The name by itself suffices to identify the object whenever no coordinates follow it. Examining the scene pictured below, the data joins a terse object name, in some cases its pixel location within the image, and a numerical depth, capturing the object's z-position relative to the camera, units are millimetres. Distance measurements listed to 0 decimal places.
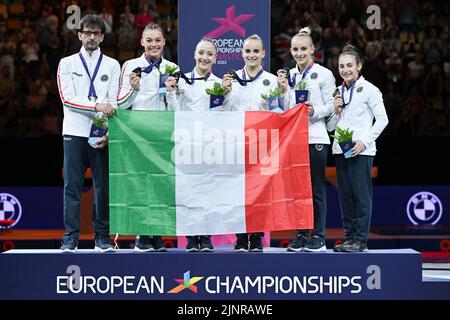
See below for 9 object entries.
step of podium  12615
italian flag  12861
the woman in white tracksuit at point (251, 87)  13021
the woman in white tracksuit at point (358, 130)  12886
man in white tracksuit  13021
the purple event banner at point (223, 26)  15066
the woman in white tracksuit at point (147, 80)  13009
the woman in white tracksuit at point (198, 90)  12972
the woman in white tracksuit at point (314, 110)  13009
